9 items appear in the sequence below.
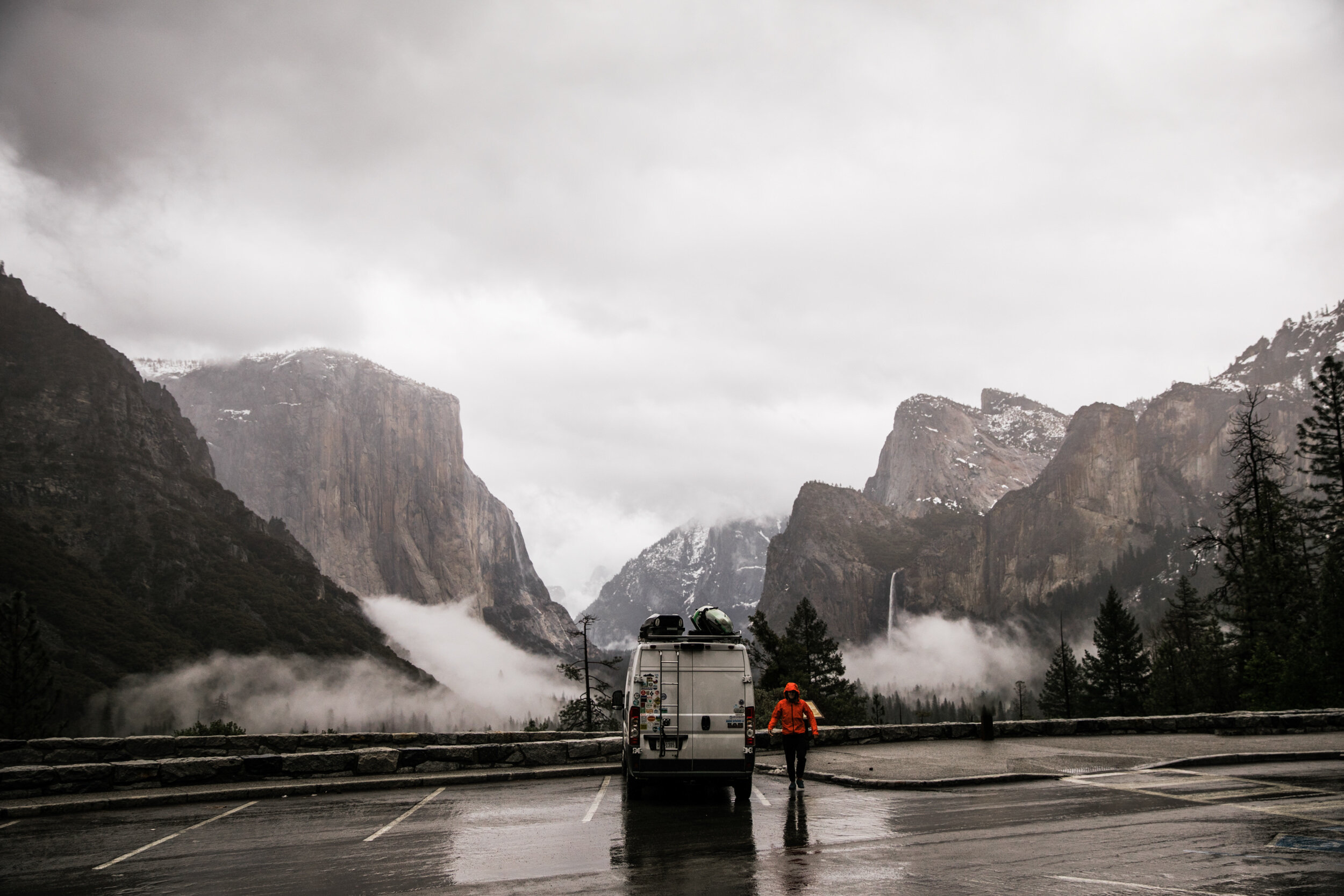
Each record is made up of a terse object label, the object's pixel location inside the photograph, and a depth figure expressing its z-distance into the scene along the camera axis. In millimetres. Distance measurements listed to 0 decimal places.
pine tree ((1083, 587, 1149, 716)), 87812
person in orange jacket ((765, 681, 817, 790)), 17156
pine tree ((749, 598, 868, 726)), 86875
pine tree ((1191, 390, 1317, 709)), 48938
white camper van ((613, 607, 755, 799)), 15789
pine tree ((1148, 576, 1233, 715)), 67812
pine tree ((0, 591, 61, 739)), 56281
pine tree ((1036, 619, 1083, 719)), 97375
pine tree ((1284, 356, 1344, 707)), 44375
